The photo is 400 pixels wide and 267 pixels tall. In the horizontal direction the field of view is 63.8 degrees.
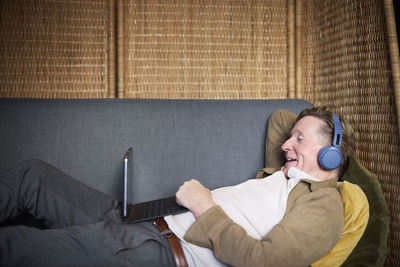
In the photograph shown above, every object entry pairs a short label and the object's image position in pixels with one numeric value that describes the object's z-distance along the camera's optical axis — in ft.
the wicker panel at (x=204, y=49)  6.56
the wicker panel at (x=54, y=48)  6.19
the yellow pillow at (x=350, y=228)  3.58
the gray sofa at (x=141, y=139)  5.04
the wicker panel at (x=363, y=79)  4.44
